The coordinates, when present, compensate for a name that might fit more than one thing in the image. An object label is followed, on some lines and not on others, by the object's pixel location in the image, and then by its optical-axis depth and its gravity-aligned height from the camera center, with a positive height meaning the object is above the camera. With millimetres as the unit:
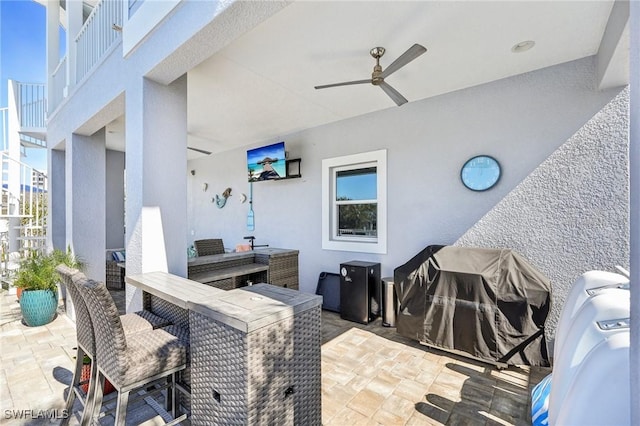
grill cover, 2629 -922
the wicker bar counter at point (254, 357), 1418 -773
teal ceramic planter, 3650 -1197
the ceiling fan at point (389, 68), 2305 +1279
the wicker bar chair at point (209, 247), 4422 -541
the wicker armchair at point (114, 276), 5718 -1256
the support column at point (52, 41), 4910 +3038
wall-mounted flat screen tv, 5109 +938
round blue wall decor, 3285 +459
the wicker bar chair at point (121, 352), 1520 -804
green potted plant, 3658 -945
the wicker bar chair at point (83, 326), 1833 -809
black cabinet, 3910 -1106
